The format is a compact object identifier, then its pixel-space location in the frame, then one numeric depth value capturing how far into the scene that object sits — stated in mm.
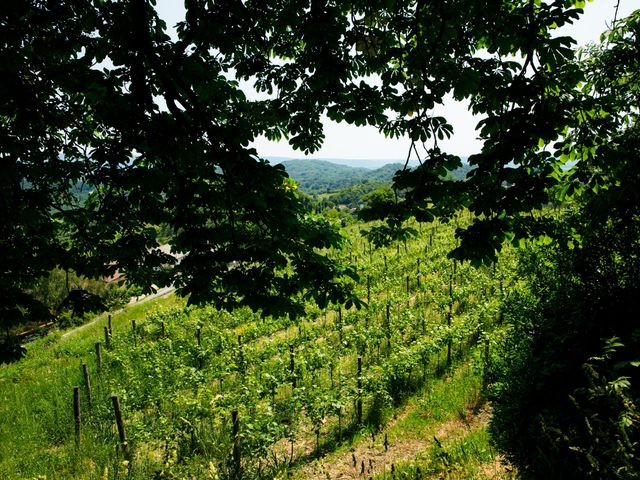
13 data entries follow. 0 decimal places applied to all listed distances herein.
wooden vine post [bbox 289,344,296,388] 9616
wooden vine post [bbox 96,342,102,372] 11406
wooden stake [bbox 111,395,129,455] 7500
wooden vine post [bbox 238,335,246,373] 10768
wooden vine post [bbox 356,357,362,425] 8031
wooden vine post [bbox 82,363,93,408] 9500
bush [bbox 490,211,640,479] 3188
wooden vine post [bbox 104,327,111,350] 14348
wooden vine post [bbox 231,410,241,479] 6011
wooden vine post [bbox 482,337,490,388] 7612
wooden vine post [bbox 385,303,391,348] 11286
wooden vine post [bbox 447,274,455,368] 9352
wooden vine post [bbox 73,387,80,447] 8420
